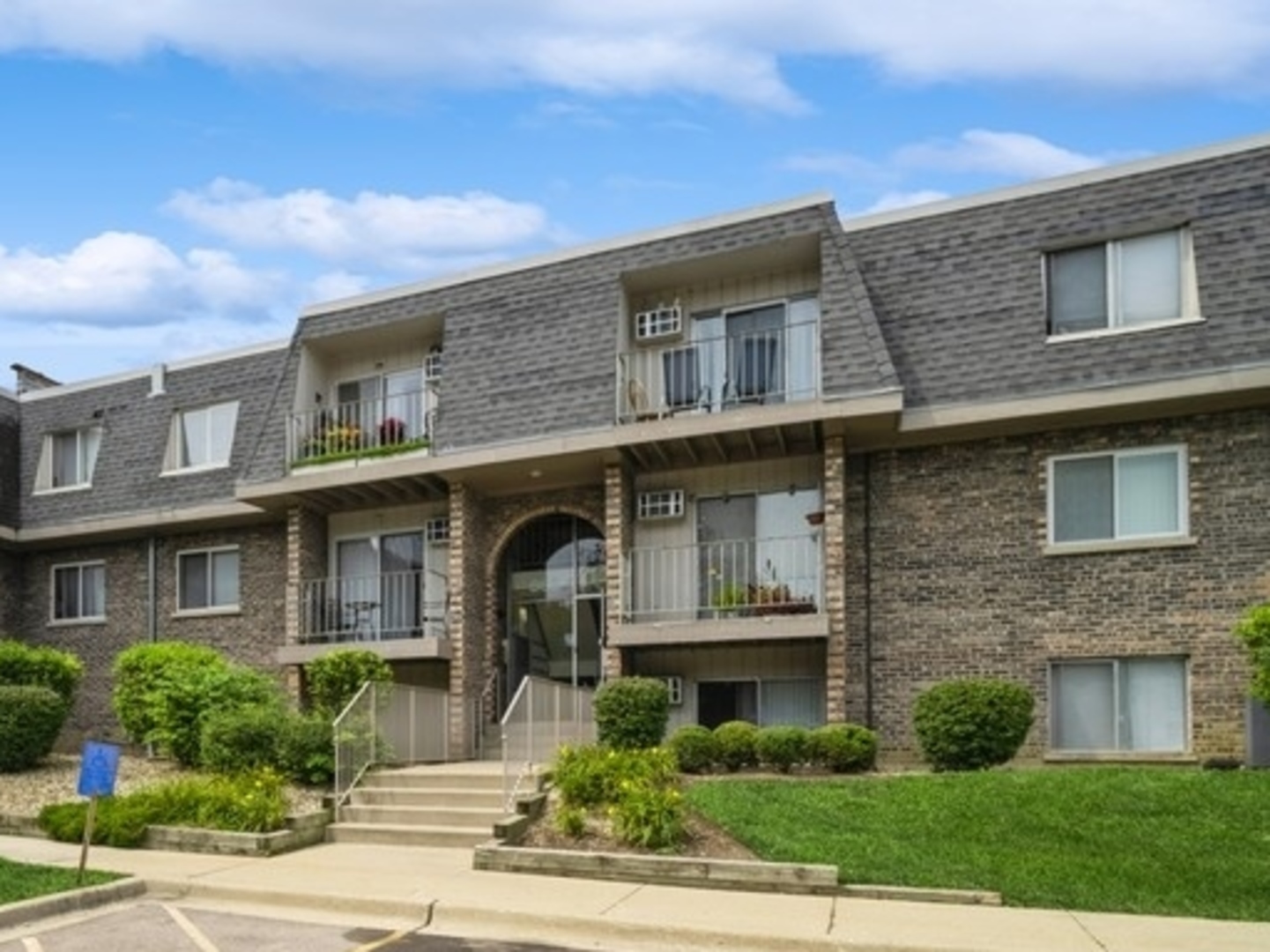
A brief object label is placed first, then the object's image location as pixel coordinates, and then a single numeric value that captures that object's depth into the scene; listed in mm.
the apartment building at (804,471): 14695
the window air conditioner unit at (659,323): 18078
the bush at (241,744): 15070
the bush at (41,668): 17594
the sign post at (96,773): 10250
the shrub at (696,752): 14586
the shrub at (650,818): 10953
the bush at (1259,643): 10586
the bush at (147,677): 17422
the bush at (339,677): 16875
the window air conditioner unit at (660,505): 17656
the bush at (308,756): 15062
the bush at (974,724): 14023
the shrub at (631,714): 15125
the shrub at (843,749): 14312
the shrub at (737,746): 14547
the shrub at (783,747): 14344
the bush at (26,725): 16031
